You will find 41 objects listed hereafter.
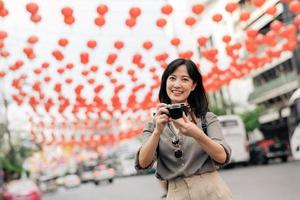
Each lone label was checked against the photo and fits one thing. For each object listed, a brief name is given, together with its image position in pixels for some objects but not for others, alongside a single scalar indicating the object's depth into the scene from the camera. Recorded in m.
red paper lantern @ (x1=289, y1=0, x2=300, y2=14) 15.46
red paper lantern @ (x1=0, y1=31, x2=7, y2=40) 14.51
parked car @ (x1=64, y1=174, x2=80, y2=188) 53.29
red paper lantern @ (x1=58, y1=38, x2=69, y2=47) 15.20
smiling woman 2.43
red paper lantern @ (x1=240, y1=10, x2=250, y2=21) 15.76
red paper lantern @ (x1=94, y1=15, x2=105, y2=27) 14.01
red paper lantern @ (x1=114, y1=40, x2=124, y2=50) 15.73
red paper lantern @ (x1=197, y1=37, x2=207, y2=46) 17.09
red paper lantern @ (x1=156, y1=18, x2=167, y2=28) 15.82
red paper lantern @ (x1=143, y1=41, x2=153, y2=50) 16.47
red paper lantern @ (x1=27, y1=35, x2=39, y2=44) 14.72
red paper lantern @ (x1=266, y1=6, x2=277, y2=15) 15.86
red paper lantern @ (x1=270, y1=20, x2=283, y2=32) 18.19
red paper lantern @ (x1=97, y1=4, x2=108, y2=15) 13.32
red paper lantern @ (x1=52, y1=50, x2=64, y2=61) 15.83
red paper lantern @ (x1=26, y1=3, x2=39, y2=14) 12.57
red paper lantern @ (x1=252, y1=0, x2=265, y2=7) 14.77
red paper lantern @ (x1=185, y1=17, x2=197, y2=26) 15.73
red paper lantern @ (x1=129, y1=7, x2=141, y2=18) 13.75
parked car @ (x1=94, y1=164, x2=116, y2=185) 43.88
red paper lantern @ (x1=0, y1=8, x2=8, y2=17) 12.29
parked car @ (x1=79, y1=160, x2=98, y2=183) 63.44
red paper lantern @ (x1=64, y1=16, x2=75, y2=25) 13.14
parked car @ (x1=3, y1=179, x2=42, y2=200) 15.56
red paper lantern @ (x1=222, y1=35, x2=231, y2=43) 17.47
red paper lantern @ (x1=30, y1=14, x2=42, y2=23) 13.23
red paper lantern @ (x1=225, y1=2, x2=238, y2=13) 14.97
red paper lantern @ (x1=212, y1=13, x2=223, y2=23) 15.44
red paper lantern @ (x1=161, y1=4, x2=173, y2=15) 14.52
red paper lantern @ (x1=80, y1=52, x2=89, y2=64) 16.77
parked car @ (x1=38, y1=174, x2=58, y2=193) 46.05
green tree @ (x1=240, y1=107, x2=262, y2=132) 39.34
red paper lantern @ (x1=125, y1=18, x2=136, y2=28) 14.36
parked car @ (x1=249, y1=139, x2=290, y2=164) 27.12
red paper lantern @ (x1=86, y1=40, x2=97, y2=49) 15.50
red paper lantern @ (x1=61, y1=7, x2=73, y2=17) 12.95
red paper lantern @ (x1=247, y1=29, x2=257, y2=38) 18.50
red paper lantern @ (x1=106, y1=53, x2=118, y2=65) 17.58
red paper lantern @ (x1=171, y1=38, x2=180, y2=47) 16.56
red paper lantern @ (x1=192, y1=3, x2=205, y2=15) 14.20
